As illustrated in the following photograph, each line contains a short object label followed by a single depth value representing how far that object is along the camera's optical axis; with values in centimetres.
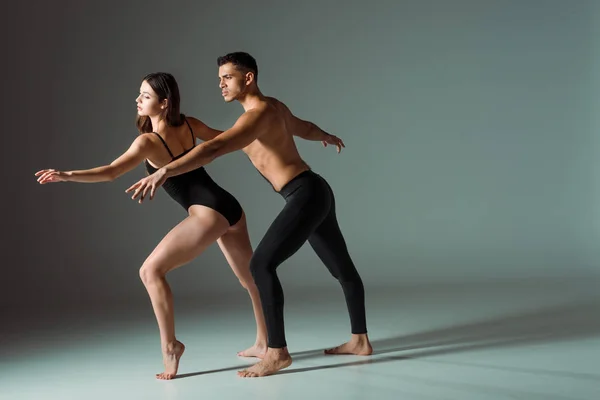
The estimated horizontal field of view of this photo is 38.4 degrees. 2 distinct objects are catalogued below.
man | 397
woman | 400
